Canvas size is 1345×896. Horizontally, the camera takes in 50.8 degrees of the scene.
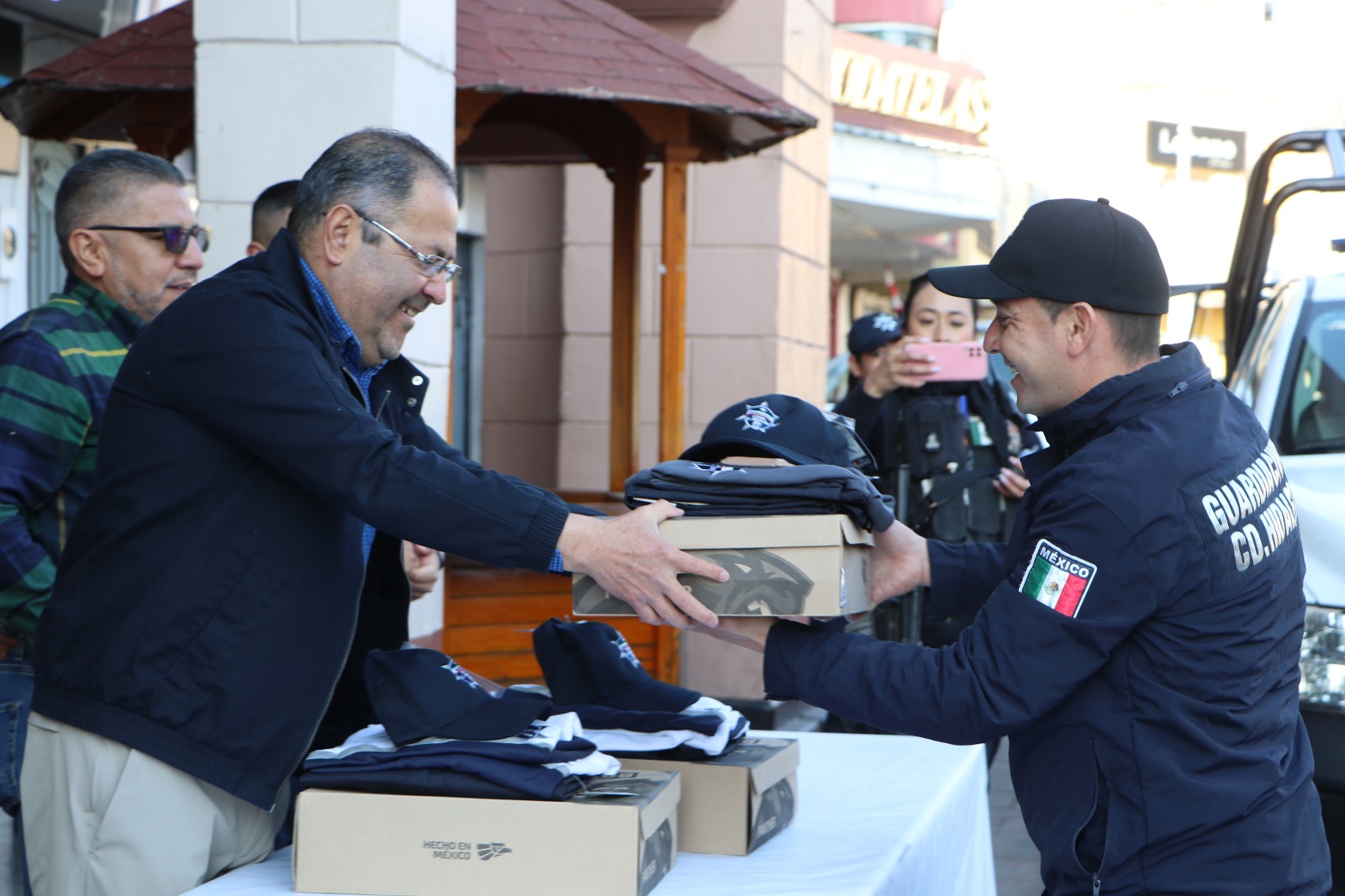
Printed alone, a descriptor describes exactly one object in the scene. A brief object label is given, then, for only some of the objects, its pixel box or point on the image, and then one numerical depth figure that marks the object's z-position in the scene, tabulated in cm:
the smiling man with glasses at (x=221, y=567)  213
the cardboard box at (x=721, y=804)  234
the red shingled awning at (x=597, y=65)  525
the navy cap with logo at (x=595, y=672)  257
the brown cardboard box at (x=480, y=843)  201
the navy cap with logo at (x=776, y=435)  239
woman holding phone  523
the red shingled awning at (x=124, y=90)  514
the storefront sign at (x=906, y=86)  1764
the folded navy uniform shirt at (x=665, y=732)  240
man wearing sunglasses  283
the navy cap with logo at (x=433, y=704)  216
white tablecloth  219
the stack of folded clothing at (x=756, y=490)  217
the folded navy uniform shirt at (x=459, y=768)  206
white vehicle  377
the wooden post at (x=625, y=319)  704
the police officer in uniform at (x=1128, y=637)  198
